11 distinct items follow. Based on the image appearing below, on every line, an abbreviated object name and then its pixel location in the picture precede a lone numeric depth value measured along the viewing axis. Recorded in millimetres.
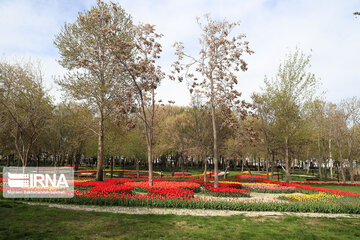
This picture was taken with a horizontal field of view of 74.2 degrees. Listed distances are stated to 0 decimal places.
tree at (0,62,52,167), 17891
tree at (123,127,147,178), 30703
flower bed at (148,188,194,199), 11555
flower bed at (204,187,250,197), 14023
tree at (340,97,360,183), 33375
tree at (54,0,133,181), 20219
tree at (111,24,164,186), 15539
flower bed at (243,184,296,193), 17336
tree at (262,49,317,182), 22984
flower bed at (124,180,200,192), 14883
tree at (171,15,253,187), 16484
